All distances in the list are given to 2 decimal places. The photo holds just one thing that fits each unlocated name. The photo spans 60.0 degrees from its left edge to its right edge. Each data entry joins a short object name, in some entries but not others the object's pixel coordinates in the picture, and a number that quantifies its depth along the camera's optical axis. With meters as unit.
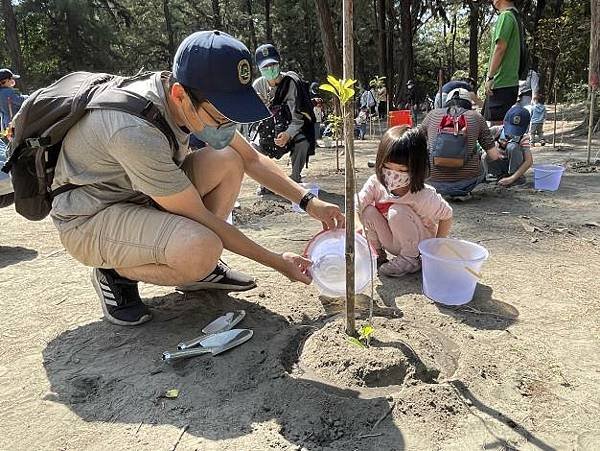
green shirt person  4.95
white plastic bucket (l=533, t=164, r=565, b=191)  5.11
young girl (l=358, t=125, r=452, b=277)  2.78
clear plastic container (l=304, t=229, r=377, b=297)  2.67
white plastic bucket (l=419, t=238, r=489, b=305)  2.57
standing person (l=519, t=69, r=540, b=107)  7.50
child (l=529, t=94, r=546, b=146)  9.16
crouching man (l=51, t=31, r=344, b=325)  2.01
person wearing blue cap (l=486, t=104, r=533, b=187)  5.17
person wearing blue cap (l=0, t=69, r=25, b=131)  9.73
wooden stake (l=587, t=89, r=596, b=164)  6.14
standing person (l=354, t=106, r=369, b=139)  12.88
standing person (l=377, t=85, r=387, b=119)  18.50
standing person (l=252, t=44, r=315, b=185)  5.28
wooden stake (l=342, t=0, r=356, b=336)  1.84
